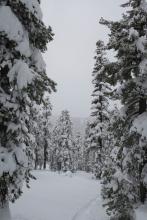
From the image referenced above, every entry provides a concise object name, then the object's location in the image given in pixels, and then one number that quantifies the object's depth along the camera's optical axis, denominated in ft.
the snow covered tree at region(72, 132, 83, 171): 295.15
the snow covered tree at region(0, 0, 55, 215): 34.04
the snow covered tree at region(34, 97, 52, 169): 197.57
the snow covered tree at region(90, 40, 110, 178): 122.21
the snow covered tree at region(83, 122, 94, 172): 285.15
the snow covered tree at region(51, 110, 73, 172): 215.51
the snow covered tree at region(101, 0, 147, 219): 48.01
